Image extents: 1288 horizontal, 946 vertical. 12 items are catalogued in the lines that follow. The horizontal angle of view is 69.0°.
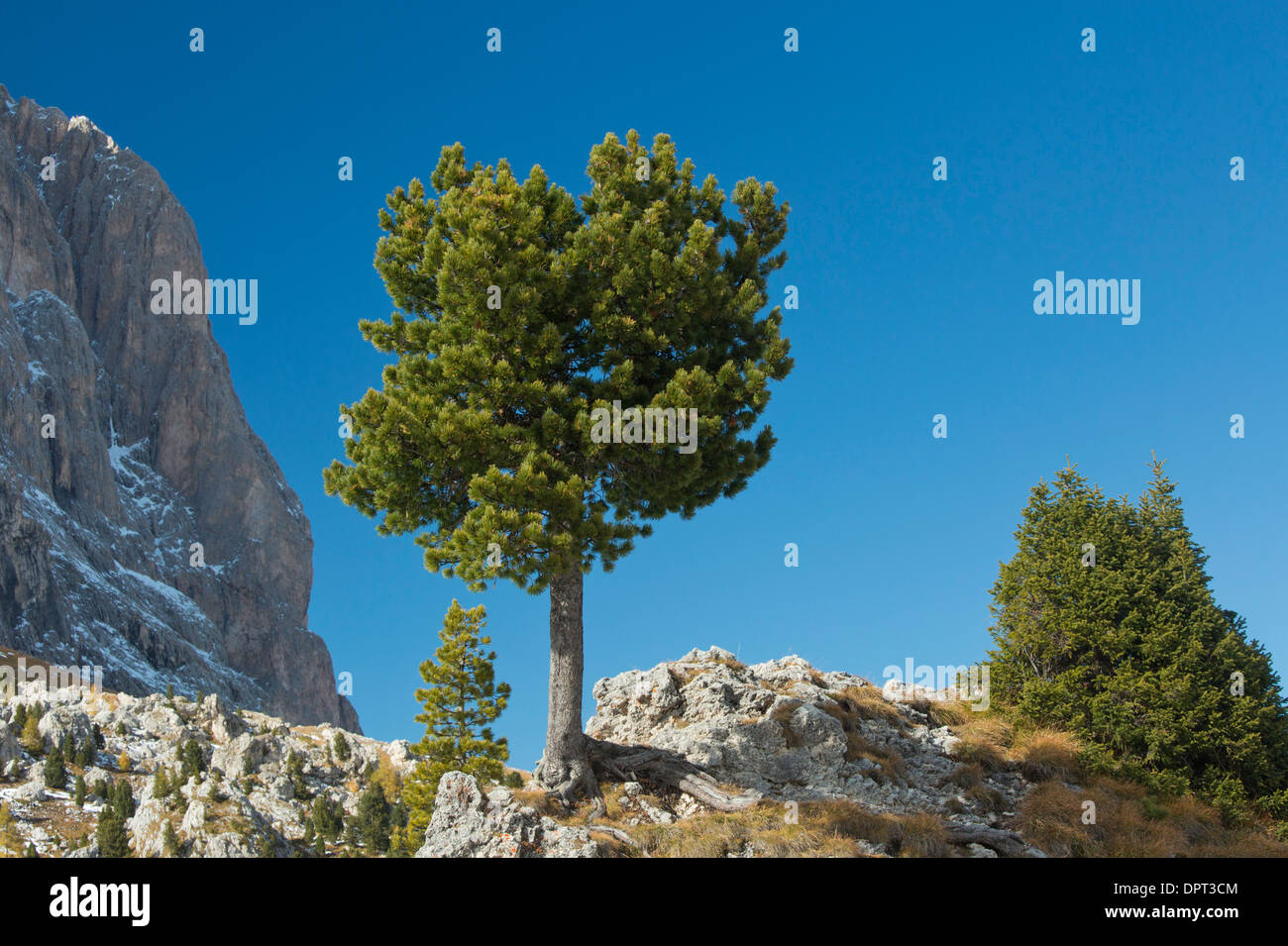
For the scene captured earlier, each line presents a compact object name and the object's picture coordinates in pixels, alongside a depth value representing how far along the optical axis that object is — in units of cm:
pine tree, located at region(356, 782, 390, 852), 8736
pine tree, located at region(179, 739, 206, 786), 9525
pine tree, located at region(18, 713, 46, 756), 9411
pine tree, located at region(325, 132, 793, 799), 1694
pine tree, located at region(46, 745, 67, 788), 8762
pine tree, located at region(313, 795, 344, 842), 9088
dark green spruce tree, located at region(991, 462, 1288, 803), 2481
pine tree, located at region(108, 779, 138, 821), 8206
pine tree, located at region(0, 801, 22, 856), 7264
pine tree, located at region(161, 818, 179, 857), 7444
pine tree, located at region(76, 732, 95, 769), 9269
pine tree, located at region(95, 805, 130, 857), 7356
